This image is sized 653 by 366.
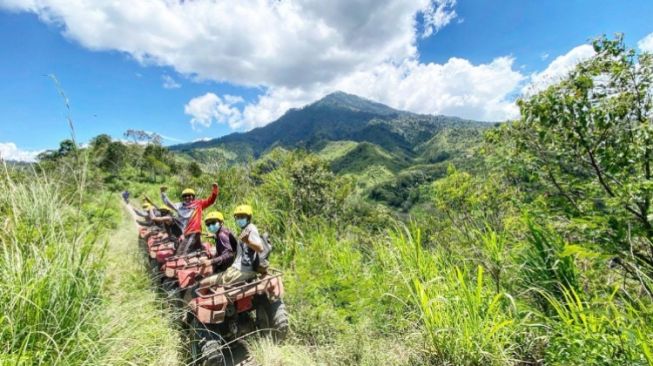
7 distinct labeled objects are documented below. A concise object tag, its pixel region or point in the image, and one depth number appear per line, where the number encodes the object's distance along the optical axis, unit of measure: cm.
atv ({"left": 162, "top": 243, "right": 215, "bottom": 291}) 471
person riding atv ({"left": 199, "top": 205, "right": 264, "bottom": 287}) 411
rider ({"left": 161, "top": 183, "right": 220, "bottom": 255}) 609
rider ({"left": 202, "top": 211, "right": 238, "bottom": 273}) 486
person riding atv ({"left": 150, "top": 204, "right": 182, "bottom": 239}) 788
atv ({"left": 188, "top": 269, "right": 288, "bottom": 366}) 359
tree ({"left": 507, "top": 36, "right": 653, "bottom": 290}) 311
